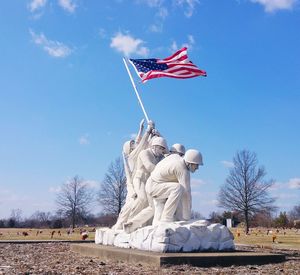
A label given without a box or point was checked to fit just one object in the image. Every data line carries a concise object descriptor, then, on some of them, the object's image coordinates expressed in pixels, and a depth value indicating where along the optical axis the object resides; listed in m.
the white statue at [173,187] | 7.24
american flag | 10.03
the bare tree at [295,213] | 51.98
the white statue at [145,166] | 8.62
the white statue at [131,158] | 8.96
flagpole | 9.92
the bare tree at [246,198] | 26.97
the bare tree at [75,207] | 33.55
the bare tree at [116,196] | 28.63
